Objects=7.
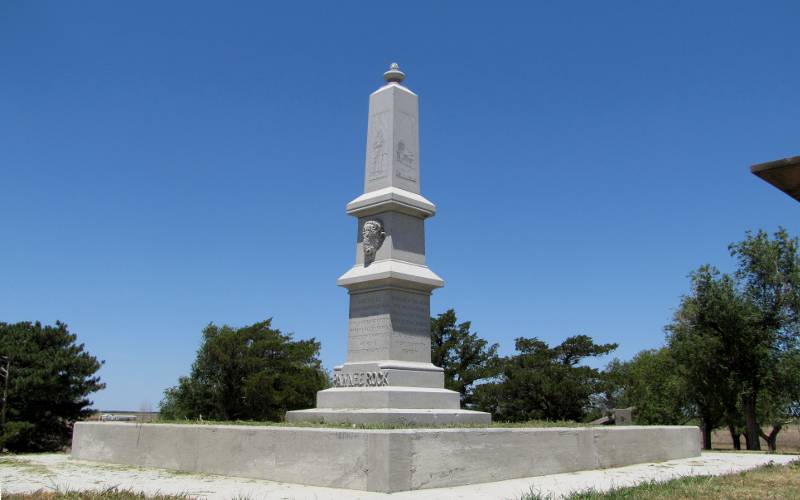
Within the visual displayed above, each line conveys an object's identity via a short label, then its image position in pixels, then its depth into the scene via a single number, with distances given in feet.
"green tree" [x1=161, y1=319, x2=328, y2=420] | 123.13
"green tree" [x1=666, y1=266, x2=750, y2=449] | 85.46
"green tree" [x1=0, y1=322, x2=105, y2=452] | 77.15
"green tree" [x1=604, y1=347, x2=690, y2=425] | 119.34
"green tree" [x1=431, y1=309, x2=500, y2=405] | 138.72
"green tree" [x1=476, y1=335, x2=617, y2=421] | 129.18
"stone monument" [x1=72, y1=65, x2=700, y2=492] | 31.27
